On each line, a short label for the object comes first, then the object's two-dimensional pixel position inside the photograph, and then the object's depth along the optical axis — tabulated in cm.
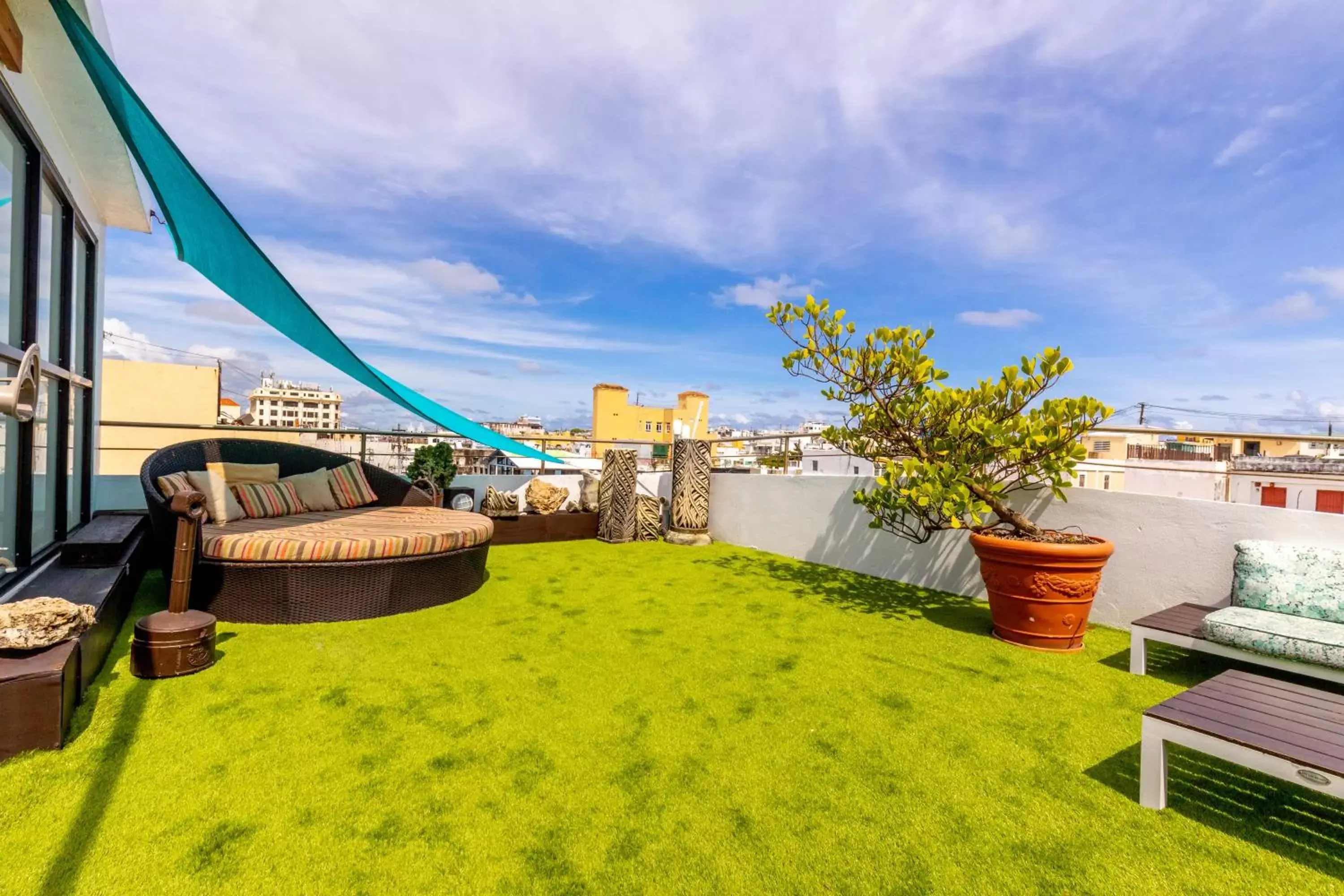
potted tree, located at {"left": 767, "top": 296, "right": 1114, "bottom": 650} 314
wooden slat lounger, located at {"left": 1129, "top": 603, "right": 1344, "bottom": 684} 245
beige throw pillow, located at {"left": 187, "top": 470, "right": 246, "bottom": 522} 395
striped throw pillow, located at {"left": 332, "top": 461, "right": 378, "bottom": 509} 505
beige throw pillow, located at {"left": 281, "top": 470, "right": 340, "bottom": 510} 476
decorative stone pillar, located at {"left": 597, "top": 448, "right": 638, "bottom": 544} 671
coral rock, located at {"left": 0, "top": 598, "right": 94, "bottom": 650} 184
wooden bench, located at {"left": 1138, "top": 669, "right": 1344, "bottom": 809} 151
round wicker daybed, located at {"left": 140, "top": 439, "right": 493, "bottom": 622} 324
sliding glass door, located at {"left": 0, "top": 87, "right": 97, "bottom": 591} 290
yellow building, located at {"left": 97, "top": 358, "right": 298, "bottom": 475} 1466
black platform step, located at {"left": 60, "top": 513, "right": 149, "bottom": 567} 320
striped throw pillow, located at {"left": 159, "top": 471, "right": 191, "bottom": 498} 370
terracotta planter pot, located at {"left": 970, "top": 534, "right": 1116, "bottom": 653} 307
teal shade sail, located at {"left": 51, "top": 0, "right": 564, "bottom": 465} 224
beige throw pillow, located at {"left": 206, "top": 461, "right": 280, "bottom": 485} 442
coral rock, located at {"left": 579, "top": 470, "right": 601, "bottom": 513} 711
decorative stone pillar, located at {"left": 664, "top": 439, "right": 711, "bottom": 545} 690
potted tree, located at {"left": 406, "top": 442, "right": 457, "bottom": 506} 629
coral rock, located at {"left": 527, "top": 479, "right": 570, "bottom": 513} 683
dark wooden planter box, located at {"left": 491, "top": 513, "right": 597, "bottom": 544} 632
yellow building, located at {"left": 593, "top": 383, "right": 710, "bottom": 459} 3481
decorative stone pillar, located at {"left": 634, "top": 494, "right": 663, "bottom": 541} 688
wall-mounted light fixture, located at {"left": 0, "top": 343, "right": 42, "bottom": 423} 159
